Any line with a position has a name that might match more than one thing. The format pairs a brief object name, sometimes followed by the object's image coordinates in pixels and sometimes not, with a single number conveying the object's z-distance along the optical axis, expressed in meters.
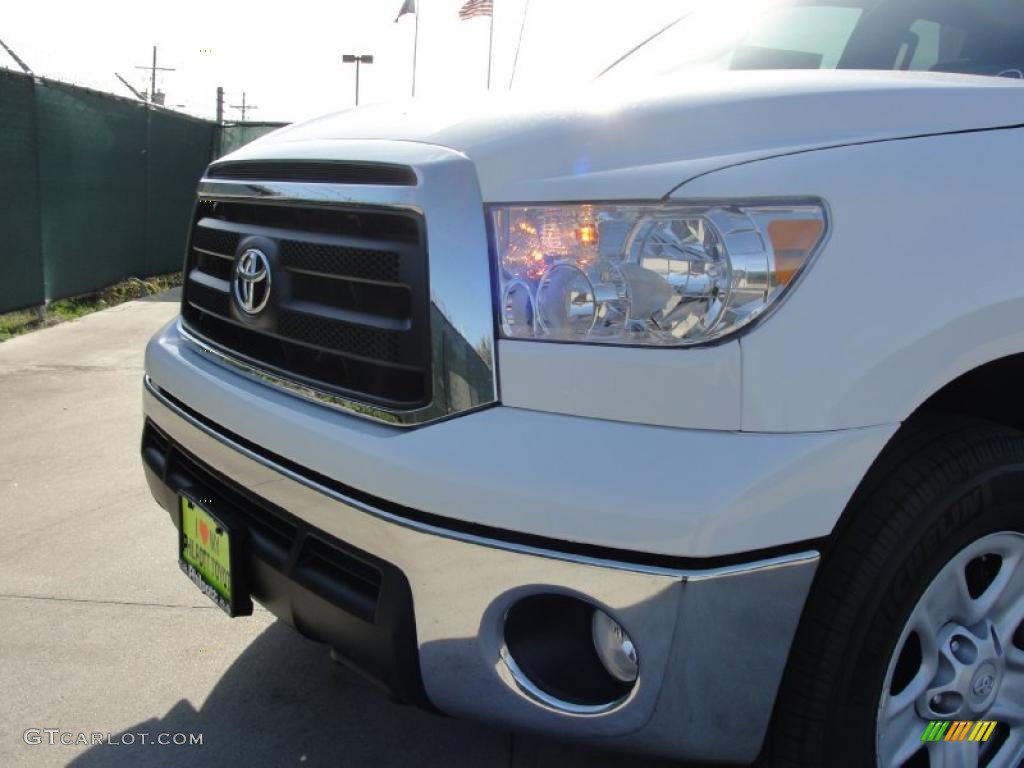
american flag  14.82
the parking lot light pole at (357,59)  31.16
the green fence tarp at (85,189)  7.73
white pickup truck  1.54
